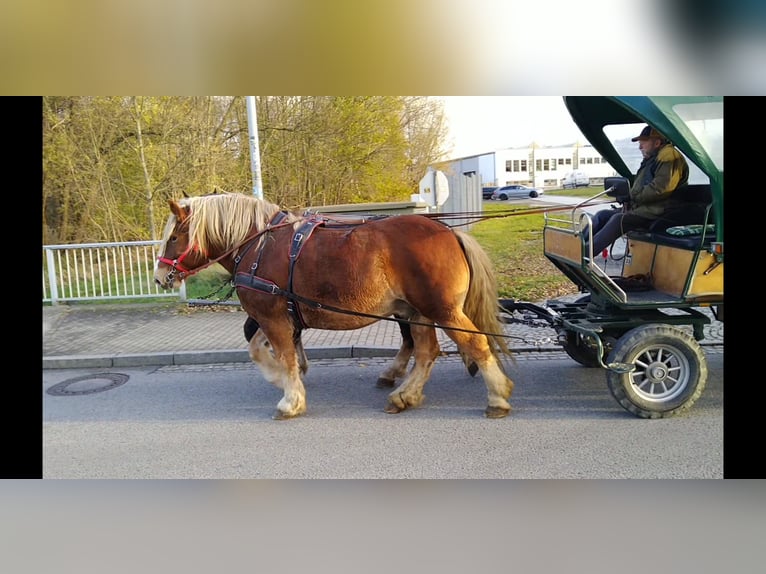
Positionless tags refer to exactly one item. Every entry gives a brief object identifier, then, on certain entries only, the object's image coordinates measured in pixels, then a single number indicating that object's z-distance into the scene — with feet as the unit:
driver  12.87
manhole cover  17.10
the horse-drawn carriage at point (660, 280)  11.72
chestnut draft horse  13.05
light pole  20.14
